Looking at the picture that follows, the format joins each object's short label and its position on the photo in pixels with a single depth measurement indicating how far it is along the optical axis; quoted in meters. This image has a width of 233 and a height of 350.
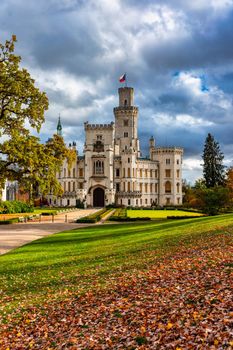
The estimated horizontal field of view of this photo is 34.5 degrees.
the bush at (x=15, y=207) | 57.90
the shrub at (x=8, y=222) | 38.50
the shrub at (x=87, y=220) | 40.12
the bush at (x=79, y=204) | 83.88
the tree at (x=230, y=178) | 59.89
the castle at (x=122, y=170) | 90.56
